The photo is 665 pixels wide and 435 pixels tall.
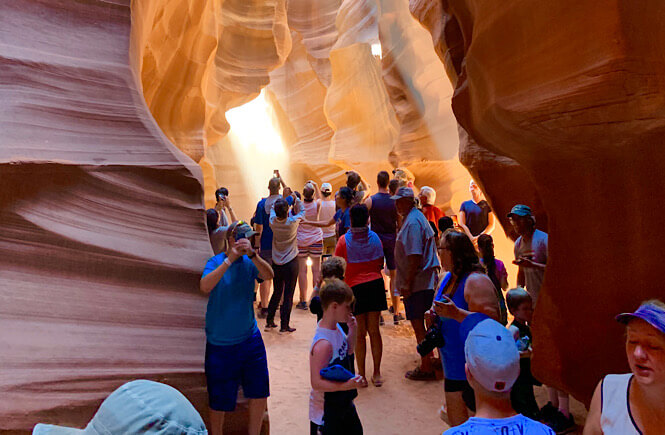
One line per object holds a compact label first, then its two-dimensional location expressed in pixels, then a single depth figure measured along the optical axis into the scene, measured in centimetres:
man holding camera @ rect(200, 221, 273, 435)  256
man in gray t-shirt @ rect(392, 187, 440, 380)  383
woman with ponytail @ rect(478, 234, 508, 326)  328
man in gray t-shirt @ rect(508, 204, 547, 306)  346
